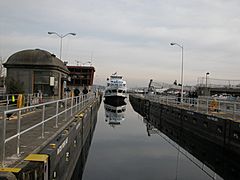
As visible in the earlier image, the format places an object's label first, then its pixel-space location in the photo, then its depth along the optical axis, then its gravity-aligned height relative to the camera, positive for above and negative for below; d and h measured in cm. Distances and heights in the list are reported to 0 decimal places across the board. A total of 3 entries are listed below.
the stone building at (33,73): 2583 +145
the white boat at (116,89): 6379 +30
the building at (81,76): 5731 +279
